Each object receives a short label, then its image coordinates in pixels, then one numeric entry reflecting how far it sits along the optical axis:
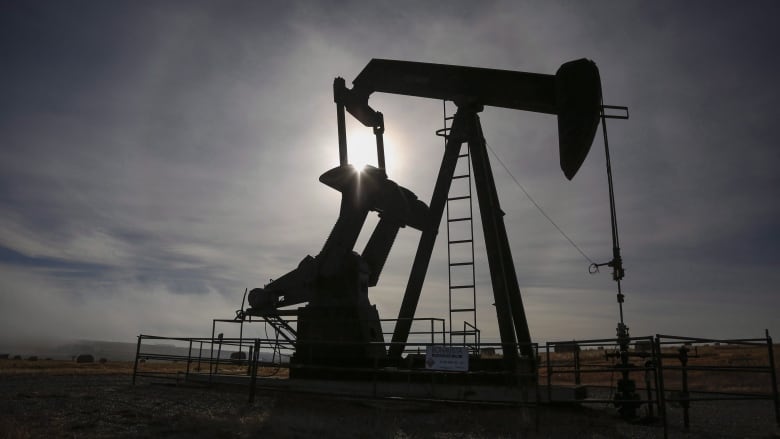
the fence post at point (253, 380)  9.56
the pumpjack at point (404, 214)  10.10
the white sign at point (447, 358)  8.34
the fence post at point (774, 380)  8.04
